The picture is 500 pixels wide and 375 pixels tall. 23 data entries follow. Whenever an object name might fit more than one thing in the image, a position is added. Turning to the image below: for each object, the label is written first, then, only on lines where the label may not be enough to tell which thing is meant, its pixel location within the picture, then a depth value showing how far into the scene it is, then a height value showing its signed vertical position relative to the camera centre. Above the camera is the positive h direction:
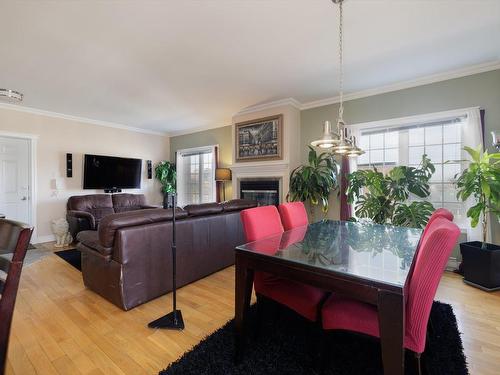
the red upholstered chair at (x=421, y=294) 1.08 -0.52
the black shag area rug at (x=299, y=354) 1.47 -1.14
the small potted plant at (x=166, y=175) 6.45 +0.29
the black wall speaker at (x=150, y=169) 6.44 +0.43
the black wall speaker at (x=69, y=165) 4.96 +0.43
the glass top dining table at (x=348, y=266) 1.02 -0.44
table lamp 5.28 +0.26
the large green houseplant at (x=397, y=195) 2.99 -0.13
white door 4.33 +0.13
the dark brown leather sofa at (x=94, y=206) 4.29 -0.46
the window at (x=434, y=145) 3.19 +0.60
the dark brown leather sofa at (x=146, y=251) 2.15 -0.68
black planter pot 2.54 -0.88
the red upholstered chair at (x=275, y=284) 1.53 -0.72
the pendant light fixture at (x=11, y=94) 2.86 +1.14
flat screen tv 5.18 +0.31
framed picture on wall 4.38 +0.92
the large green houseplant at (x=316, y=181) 3.90 +0.08
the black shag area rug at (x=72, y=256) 3.43 -1.13
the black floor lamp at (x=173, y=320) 1.93 -1.13
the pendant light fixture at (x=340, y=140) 1.84 +0.37
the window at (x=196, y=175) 6.05 +0.27
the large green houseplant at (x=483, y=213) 2.53 -0.31
